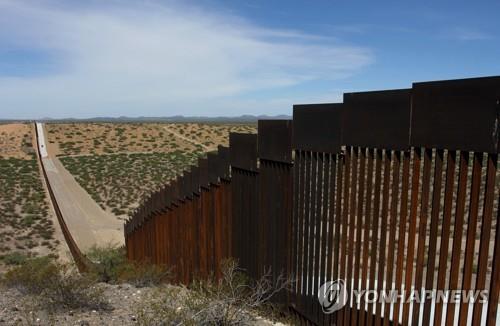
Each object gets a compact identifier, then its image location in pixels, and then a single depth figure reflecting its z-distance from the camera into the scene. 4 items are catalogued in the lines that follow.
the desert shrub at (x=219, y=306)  4.58
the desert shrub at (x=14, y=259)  14.81
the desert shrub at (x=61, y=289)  5.95
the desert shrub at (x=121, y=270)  8.41
